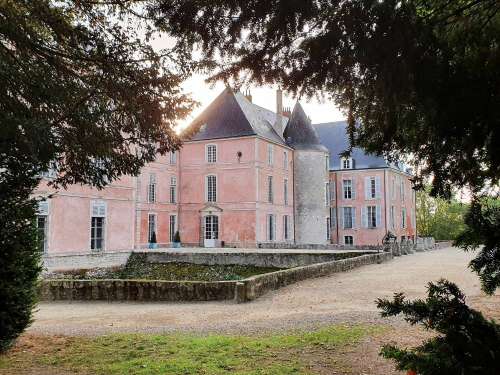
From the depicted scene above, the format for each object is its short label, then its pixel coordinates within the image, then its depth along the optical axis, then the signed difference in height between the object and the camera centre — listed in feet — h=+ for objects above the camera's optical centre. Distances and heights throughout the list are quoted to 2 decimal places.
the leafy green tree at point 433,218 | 148.77 +4.23
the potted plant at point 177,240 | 103.30 -1.50
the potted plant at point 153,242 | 97.45 -1.77
